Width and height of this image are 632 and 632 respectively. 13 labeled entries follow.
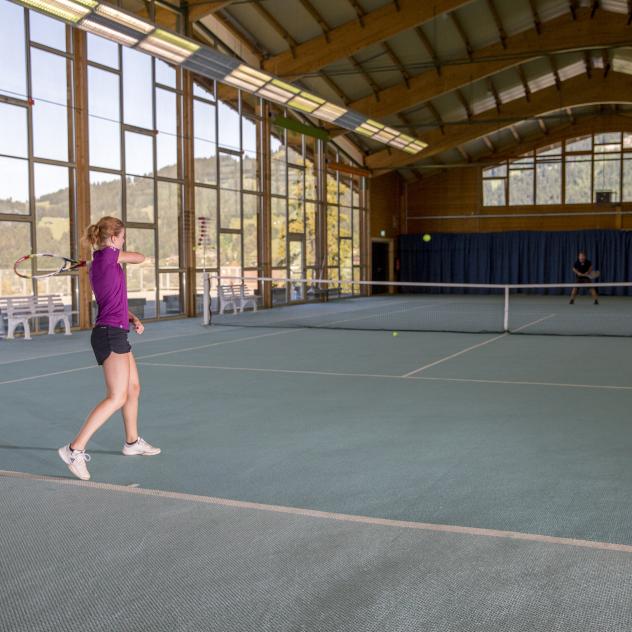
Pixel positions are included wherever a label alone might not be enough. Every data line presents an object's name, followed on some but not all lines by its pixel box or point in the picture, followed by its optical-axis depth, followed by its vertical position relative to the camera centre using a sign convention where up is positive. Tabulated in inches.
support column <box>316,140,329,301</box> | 1077.1 +80.2
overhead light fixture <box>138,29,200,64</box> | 545.2 +158.0
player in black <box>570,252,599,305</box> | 898.7 -1.1
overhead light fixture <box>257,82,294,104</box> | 680.4 +154.1
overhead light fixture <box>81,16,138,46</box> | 498.9 +154.8
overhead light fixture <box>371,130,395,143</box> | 905.3 +151.7
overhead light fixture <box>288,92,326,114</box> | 723.2 +154.6
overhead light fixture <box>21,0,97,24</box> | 461.1 +156.0
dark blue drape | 1263.5 +19.3
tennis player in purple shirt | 195.3 -12.8
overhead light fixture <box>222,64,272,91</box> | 639.8 +157.1
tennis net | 674.8 -46.4
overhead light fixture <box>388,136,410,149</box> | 950.2 +152.1
